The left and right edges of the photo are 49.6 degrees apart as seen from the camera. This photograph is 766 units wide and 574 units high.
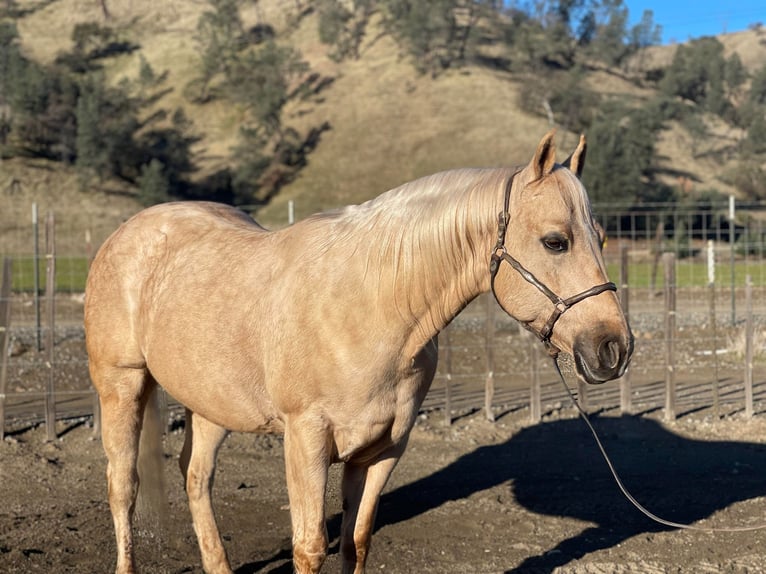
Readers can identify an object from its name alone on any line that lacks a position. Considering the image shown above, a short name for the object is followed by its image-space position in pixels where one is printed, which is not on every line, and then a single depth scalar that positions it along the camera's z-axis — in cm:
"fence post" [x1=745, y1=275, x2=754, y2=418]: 846
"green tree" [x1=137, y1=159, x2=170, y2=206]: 3600
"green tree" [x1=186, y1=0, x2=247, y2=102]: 5200
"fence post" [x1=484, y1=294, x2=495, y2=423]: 841
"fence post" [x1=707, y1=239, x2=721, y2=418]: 844
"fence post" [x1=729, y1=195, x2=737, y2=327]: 1356
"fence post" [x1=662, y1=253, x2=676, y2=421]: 846
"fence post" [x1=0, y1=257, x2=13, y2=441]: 751
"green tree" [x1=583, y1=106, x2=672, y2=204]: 3438
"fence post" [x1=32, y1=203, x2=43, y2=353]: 1160
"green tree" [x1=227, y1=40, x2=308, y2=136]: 4562
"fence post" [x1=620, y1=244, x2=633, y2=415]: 852
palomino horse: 291
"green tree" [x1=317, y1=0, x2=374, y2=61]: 5634
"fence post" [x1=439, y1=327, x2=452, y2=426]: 823
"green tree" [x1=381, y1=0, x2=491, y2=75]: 5219
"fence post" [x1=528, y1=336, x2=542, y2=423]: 838
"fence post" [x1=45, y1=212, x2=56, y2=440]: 749
